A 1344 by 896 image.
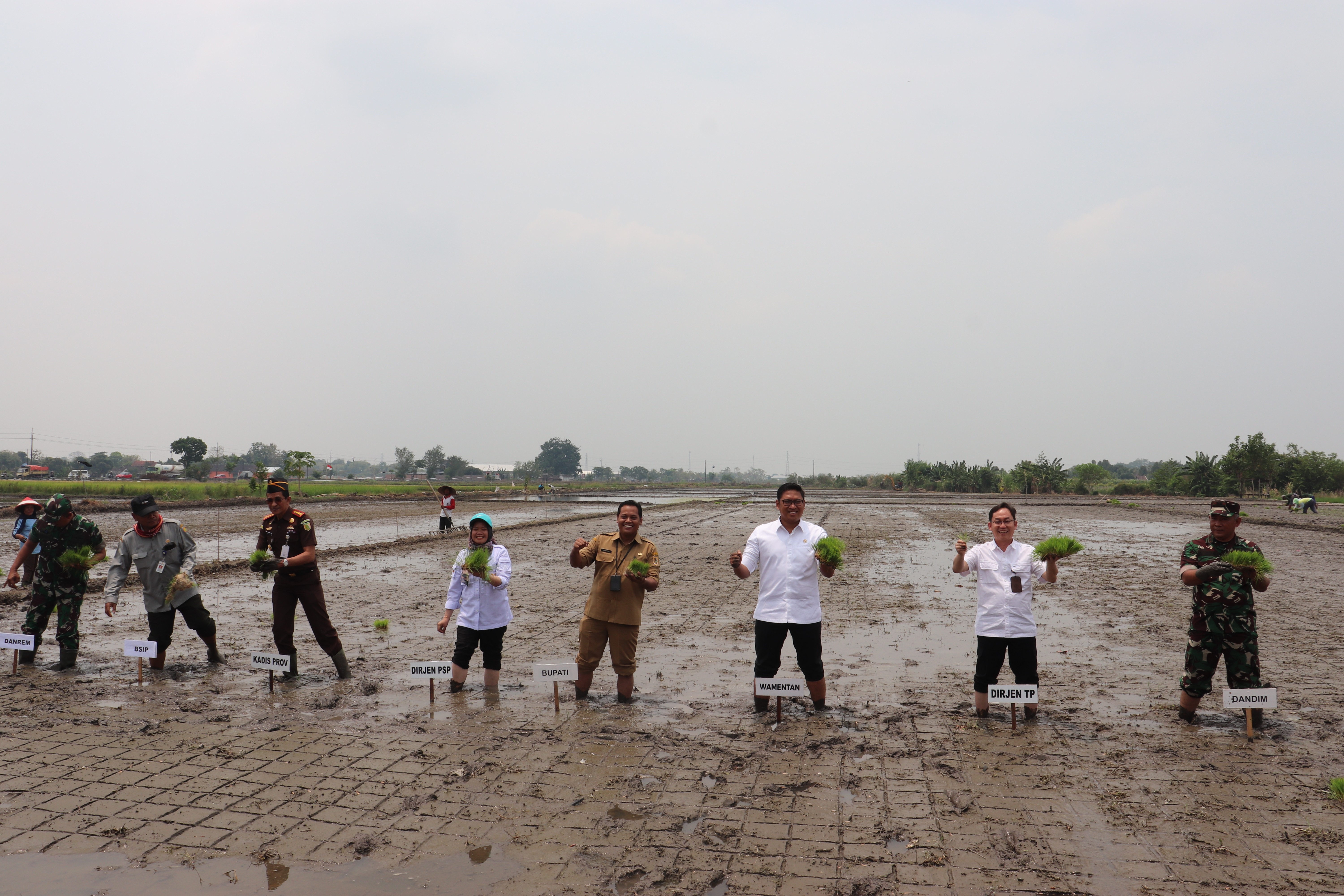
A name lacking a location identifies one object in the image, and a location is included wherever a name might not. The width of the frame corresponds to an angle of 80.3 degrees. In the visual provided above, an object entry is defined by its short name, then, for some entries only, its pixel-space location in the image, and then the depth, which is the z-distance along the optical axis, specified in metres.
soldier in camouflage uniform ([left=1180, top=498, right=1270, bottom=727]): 6.41
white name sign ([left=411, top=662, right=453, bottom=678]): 7.33
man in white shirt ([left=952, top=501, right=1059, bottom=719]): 6.65
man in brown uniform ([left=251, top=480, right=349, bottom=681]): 7.86
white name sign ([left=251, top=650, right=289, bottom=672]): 7.64
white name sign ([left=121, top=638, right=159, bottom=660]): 7.94
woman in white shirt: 7.40
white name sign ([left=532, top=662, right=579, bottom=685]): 6.96
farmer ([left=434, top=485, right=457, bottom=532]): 25.14
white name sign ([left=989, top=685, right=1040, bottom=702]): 6.61
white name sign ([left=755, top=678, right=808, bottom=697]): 6.87
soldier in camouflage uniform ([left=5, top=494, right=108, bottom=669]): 8.51
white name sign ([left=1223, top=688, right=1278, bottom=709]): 6.29
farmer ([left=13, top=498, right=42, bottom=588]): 8.90
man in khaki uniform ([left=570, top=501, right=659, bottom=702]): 7.04
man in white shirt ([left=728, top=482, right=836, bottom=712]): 6.71
